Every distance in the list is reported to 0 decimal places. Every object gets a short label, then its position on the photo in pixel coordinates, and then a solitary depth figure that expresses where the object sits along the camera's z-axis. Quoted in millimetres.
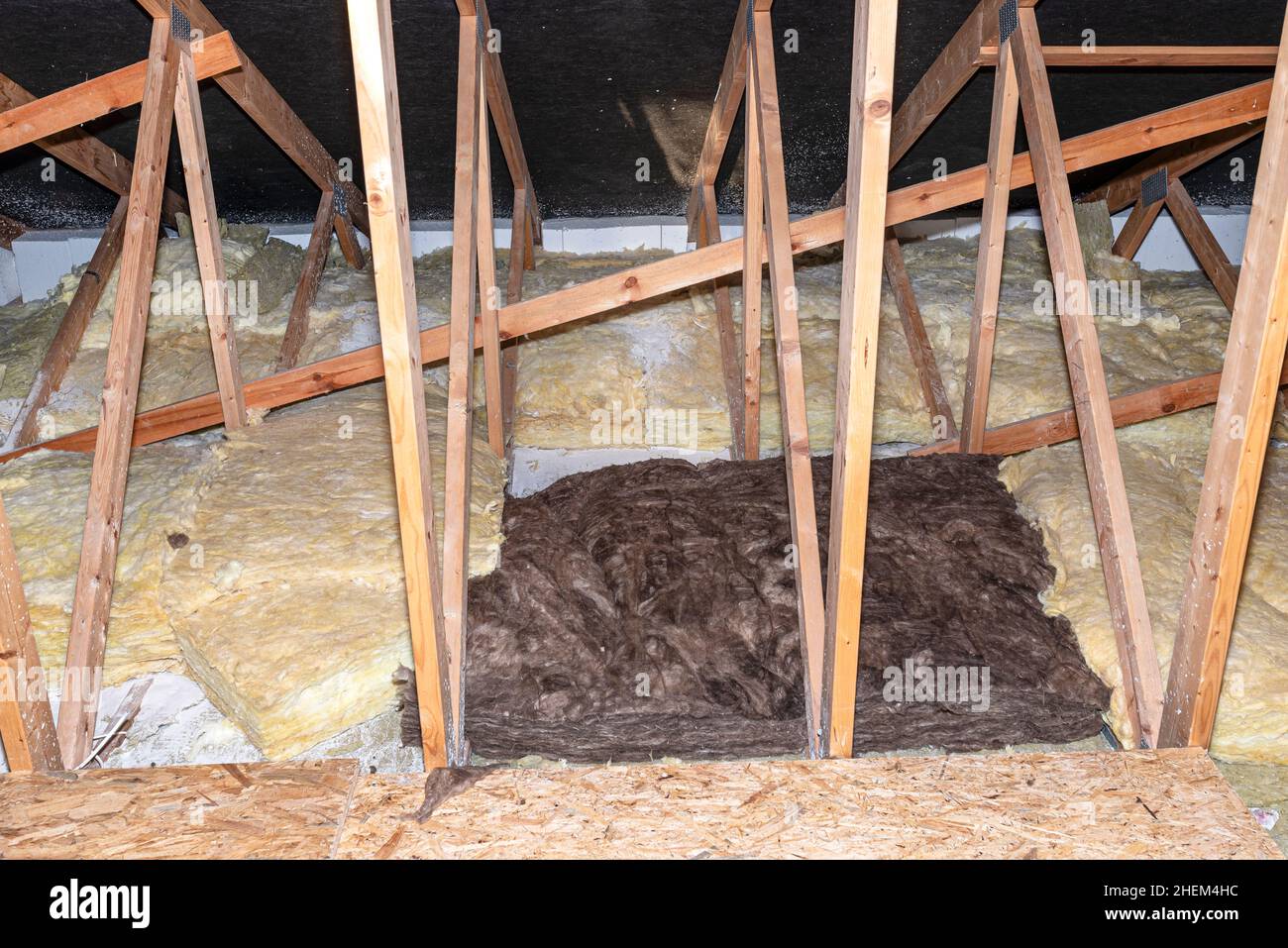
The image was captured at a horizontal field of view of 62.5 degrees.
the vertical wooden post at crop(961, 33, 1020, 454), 4082
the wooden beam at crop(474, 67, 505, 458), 4254
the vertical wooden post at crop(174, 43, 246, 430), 4039
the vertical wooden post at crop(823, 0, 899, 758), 2281
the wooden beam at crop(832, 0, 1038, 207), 4121
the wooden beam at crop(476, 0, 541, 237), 4484
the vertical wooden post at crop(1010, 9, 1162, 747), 3117
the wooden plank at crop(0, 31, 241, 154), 3947
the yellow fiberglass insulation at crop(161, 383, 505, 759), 3654
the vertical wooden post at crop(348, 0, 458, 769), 2209
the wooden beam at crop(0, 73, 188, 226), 4410
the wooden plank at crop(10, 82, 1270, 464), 4375
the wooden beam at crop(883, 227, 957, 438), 5418
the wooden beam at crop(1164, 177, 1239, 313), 5730
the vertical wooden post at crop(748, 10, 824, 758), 3145
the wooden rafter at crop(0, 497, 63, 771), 2625
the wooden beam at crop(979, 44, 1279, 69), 4383
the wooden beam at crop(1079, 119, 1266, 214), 5473
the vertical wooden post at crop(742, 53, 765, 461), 4293
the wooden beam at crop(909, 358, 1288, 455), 4754
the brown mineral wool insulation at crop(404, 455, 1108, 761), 3555
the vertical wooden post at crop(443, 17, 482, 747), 3148
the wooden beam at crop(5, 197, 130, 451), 5332
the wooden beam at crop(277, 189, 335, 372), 5734
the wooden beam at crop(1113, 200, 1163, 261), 6328
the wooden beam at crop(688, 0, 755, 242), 4366
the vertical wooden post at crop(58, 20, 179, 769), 3363
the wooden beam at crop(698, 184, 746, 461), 5410
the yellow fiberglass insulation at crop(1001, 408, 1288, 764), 3537
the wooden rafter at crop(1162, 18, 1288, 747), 2275
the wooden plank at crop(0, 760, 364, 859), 2385
